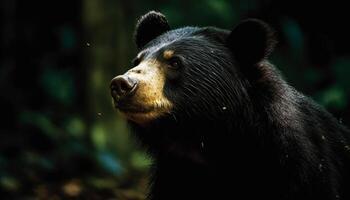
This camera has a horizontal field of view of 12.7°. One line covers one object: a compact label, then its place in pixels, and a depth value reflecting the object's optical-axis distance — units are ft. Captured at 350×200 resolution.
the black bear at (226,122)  33.30
